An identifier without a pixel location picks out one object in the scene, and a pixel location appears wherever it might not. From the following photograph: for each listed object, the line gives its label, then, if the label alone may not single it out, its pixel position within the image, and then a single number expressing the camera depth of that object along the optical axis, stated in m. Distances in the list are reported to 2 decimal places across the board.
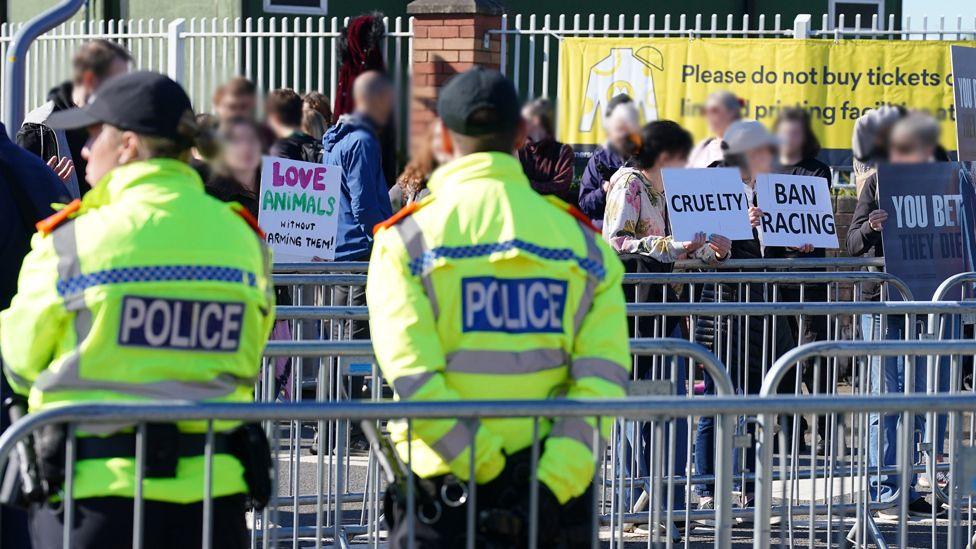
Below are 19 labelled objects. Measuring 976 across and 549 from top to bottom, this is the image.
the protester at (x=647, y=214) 15.91
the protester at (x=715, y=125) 18.58
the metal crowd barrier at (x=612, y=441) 9.40
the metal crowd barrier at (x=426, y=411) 6.98
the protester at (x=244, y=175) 10.97
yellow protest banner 25.94
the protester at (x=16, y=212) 10.58
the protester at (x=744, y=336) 14.73
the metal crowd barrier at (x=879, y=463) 8.84
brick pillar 27.44
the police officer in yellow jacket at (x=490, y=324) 7.39
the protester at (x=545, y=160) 20.89
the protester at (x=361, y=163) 18.12
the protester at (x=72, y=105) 14.51
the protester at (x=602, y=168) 18.91
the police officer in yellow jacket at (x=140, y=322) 7.12
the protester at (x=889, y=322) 13.69
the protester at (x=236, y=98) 15.41
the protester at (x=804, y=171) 16.73
